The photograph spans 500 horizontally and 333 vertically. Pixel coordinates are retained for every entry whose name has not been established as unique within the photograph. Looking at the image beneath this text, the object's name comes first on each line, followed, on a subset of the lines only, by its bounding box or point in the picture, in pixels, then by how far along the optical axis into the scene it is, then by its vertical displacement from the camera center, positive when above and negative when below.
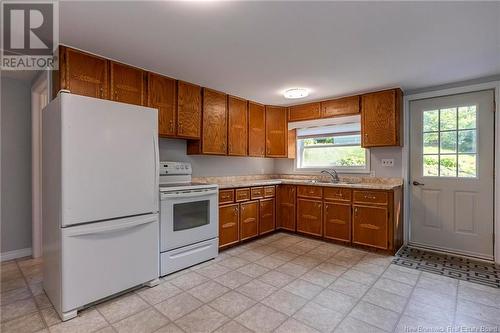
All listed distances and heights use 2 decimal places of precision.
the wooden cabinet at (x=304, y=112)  4.26 +0.93
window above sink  4.13 +0.28
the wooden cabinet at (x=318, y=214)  3.33 -0.72
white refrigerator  1.92 -0.28
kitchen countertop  3.43 -0.27
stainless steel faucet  4.18 -0.16
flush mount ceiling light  3.49 +1.00
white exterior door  3.14 -0.10
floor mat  2.65 -1.17
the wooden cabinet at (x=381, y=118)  3.46 +0.66
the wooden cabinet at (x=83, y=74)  2.32 +0.88
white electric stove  2.65 -0.65
